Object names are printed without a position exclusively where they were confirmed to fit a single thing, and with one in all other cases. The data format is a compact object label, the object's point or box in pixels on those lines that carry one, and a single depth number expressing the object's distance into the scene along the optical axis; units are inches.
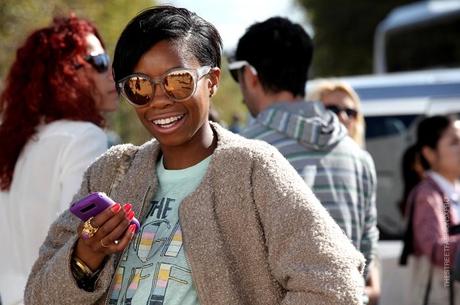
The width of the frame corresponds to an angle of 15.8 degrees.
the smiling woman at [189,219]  141.8
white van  440.9
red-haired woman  215.3
